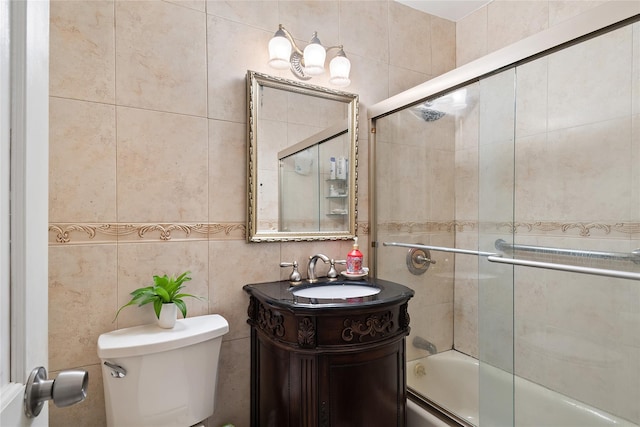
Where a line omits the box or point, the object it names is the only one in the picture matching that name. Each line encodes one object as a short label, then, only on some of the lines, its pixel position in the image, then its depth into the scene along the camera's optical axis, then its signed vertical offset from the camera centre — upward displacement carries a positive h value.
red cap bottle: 1.78 -0.25
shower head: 1.86 +0.54
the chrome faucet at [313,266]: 1.72 -0.26
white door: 0.44 +0.02
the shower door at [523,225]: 1.16 -0.05
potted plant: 1.33 -0.33
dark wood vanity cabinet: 1.27 -0.55
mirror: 1.66 +0.27
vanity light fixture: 1.63 +0.76
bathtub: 1.31 -0.83
